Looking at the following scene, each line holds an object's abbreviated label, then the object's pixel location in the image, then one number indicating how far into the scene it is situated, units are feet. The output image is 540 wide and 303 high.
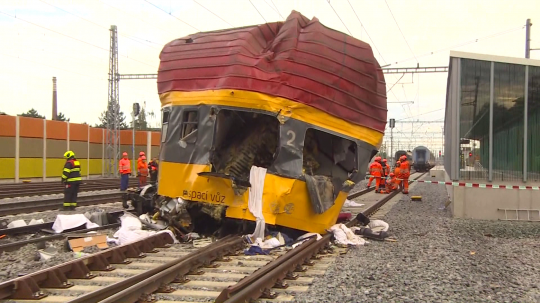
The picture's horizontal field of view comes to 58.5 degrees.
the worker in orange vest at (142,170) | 63.72
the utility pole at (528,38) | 78.64
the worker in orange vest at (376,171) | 70.49
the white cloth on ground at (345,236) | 27.26
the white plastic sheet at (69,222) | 29.08
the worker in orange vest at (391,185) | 69.77
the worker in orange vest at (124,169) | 59.26
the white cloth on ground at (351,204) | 48.67
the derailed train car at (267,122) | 25.38
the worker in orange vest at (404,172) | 66.95
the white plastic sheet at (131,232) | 25.45
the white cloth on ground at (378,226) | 31.12
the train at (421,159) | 171.32
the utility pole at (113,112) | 103.60
